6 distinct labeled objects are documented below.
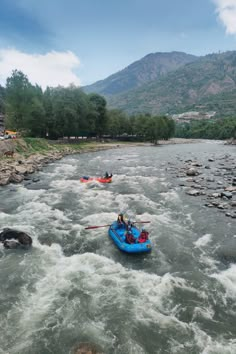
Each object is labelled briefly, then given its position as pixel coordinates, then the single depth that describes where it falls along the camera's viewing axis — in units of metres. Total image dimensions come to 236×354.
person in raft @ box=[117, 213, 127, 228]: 18.95
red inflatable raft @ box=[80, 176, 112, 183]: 35.31
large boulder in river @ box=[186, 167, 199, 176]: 41.12
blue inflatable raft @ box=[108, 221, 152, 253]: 15.99
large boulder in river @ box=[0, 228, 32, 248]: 16.56
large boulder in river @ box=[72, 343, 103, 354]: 9.28
